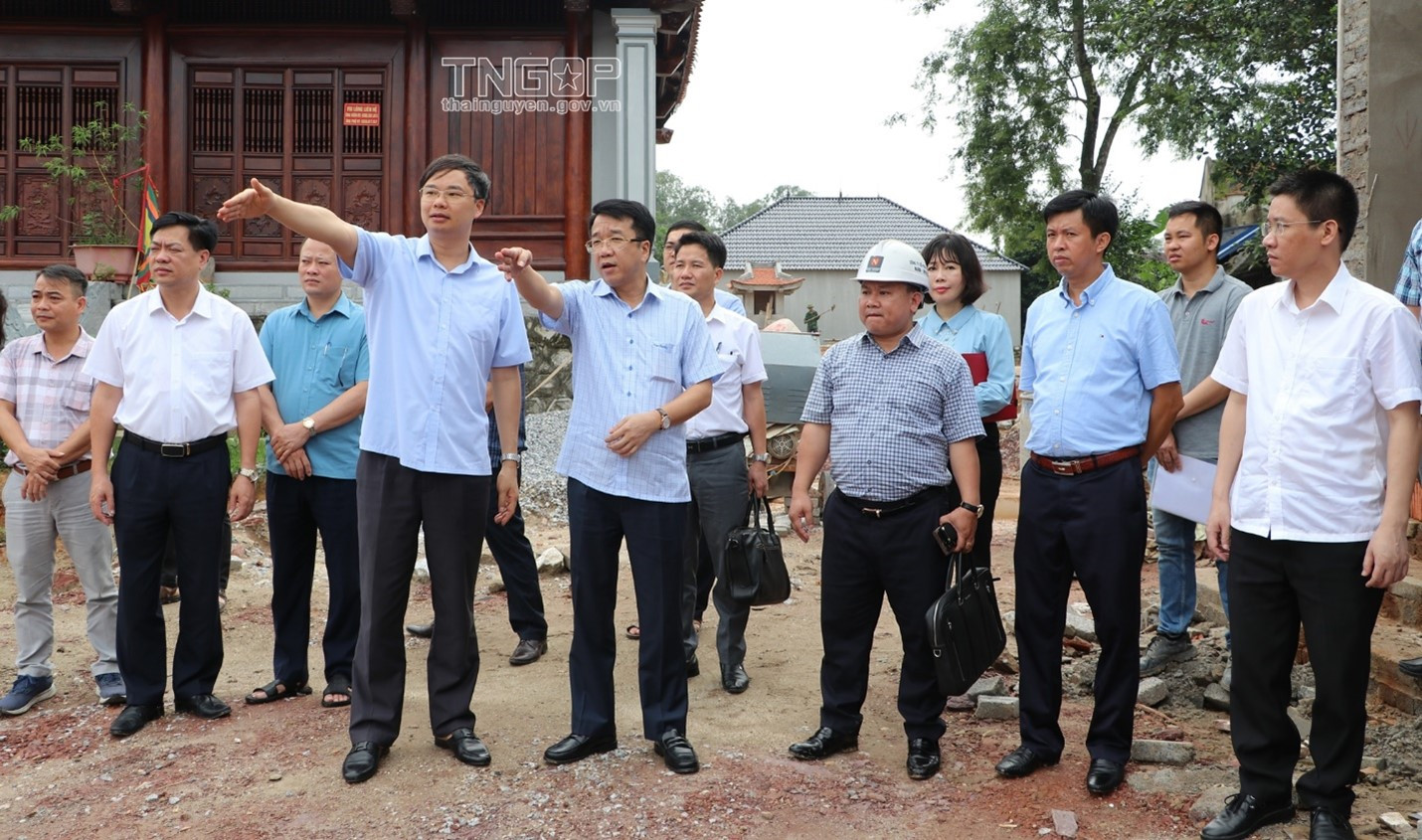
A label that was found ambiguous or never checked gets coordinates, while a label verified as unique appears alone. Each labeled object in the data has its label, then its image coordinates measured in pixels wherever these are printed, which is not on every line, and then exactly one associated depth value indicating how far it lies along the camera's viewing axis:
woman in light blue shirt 5.21
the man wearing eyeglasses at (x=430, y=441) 4.21
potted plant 12.02
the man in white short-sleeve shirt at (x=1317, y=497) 3.54
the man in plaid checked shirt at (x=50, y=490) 5.20
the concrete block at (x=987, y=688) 5.27
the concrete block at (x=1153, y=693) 5.33
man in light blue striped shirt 4.34
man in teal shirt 5.11
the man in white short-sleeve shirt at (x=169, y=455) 4.82
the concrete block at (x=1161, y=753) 4.42
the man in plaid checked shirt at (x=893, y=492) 4.36
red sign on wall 12.66
